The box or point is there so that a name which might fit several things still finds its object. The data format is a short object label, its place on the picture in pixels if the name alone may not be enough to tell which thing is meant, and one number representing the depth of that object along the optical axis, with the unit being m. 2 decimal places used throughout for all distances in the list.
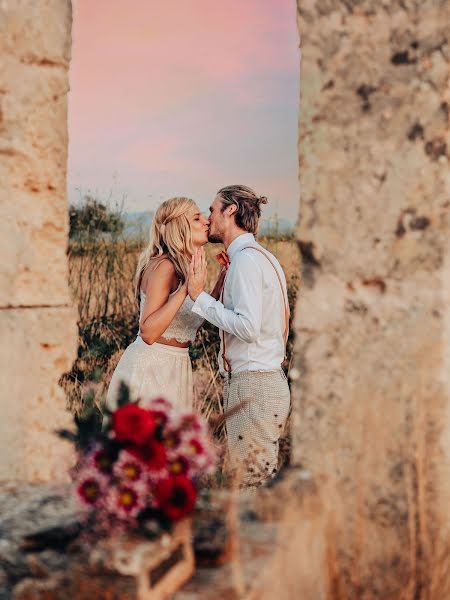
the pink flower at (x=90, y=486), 2.09
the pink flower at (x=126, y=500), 2.05
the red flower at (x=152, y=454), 2.09
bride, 4.66
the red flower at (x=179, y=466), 2.13
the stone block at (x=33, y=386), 3.42
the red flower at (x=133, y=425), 2.09
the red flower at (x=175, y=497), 2.04
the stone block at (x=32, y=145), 3.40
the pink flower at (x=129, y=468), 2.08
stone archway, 2.50
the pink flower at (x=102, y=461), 2.11
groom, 4.22
